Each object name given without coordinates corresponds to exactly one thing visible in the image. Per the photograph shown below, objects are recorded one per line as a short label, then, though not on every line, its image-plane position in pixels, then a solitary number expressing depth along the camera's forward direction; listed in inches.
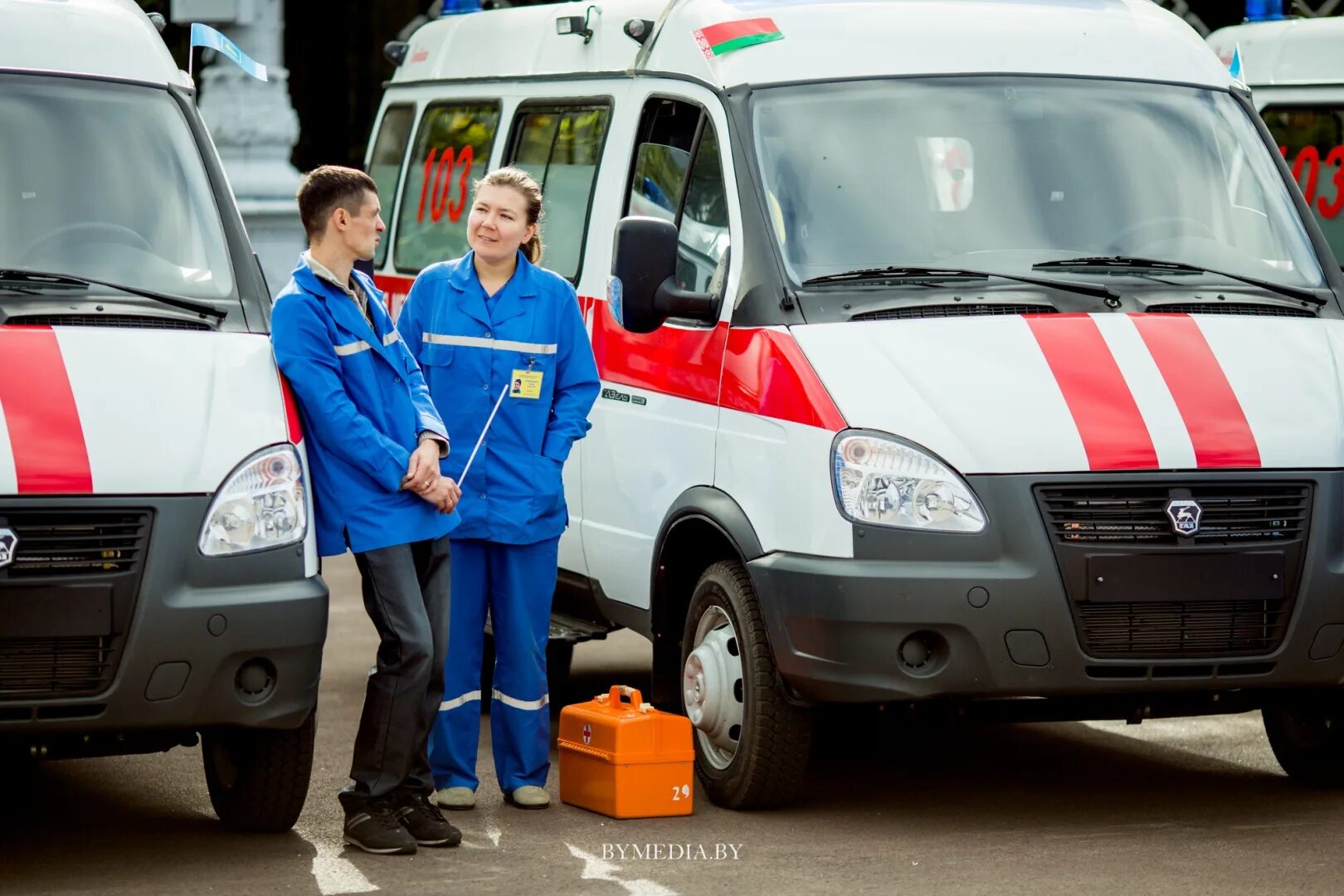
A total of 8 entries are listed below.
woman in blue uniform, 585.6
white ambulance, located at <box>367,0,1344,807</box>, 542.9
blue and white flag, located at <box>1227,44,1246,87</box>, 684.7
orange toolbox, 579.8
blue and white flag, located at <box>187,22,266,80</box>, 618.2
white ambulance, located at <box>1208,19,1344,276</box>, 824.3
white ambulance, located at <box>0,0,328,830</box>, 489.7
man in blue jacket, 527.5
